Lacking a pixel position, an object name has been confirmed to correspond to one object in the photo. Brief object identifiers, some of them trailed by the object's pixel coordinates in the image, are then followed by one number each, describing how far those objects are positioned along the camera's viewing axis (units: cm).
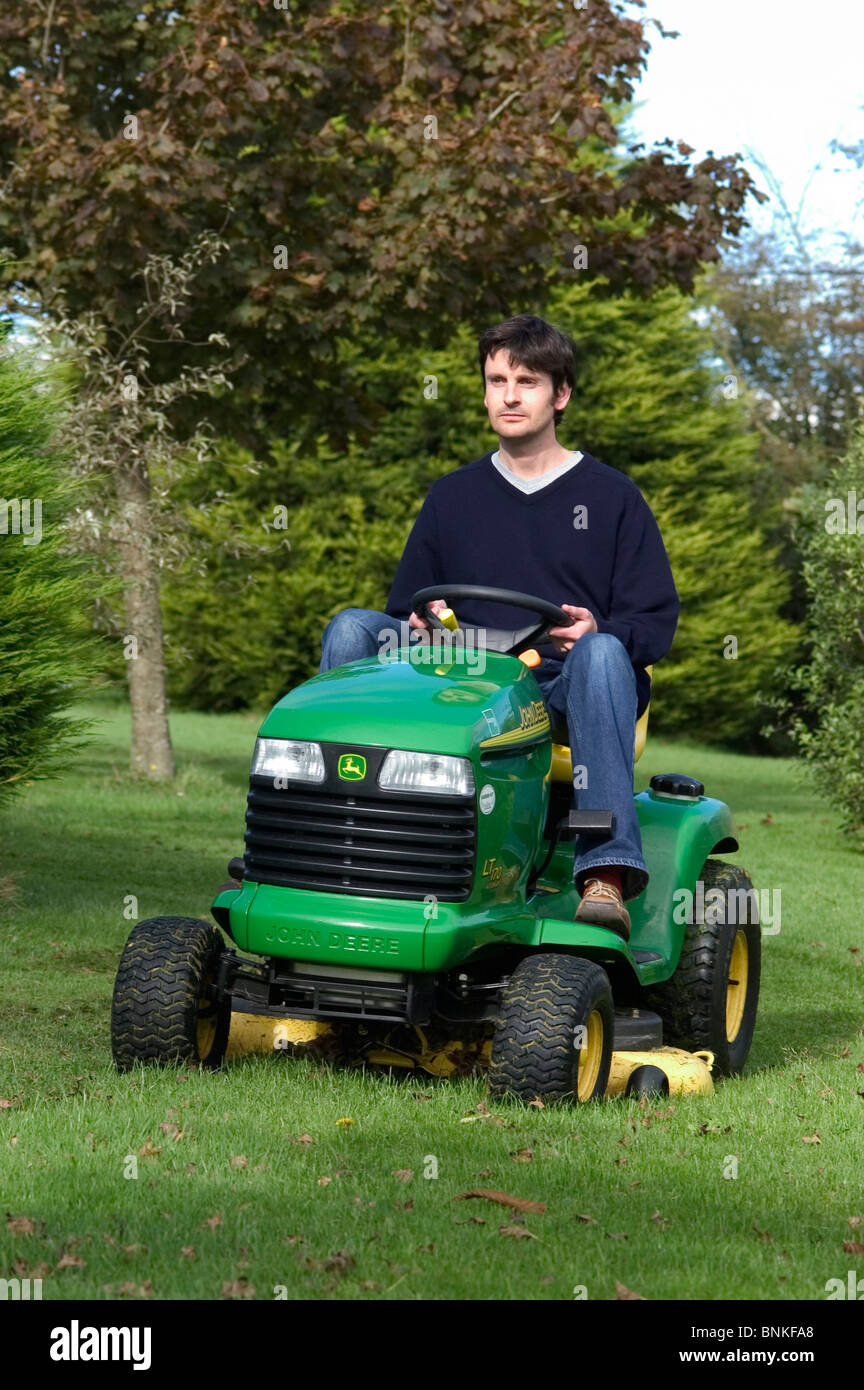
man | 542
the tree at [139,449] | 1319
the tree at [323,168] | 1316
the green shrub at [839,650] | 1420
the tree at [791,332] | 3784
